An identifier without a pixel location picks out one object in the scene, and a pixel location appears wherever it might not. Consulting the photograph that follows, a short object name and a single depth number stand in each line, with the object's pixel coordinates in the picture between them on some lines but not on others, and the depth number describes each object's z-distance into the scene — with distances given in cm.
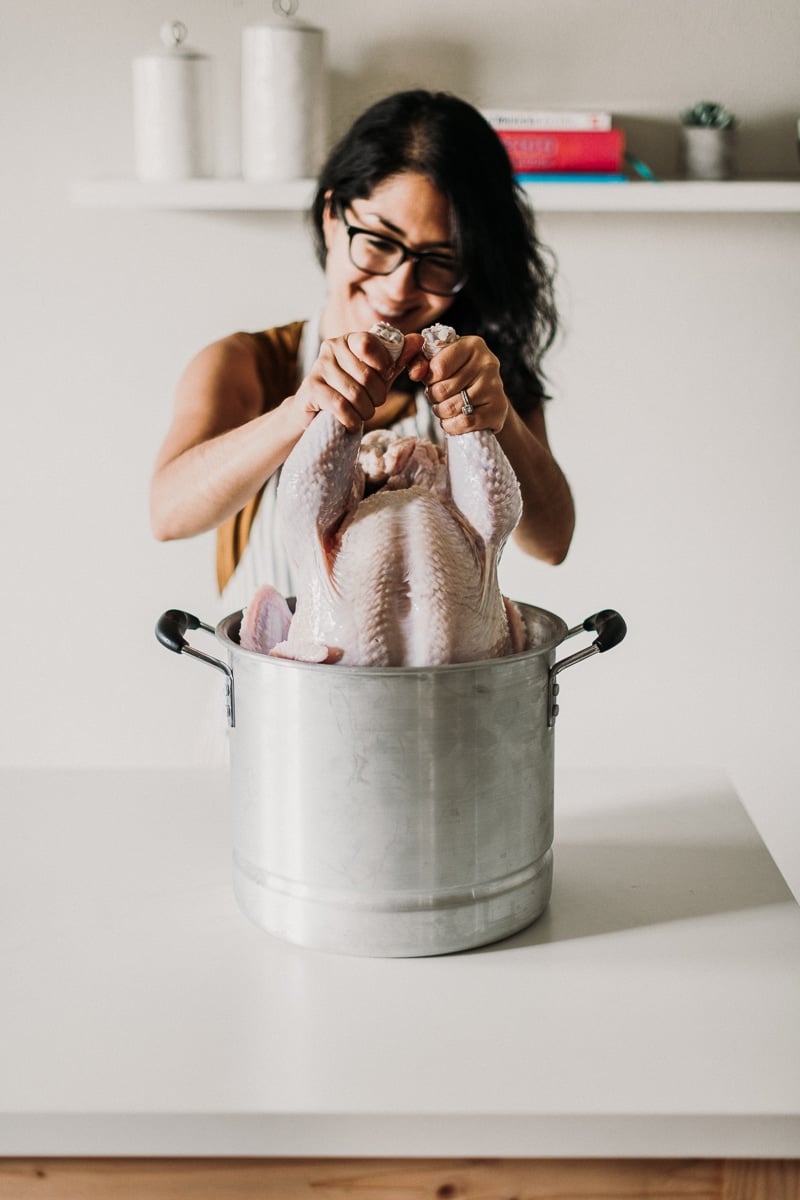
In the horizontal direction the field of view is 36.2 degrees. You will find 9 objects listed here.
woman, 137
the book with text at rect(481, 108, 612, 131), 204
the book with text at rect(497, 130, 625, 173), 205
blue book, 205
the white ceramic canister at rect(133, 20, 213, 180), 204
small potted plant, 210
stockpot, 85
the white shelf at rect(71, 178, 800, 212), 204
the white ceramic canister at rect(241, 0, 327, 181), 201
